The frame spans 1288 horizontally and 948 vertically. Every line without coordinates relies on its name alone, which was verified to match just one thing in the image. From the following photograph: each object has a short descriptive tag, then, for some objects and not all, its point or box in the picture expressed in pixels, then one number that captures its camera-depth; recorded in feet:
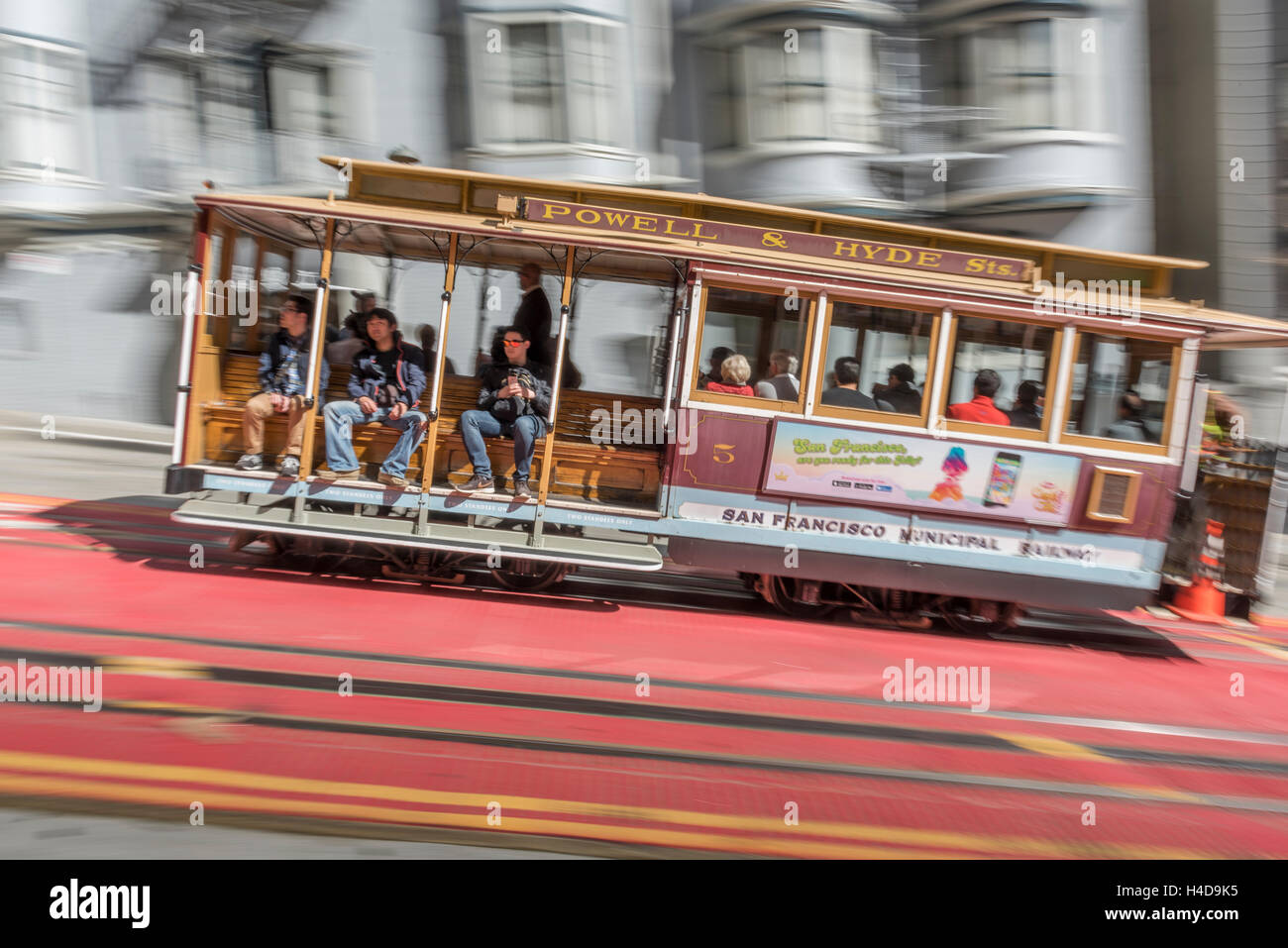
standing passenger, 26.32
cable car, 24.07
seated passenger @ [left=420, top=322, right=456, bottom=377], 28.78
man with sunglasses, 24.54
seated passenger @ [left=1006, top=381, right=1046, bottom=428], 24.62
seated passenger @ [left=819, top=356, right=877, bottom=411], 24.50
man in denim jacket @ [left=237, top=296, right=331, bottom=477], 24.58
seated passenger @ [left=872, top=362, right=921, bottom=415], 24.56
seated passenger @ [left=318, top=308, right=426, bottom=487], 24.49
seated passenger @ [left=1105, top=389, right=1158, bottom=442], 24.91
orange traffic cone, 28.22
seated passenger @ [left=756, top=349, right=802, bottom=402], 24.67
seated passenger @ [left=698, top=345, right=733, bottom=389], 24.85
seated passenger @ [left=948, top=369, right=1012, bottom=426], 24.58
